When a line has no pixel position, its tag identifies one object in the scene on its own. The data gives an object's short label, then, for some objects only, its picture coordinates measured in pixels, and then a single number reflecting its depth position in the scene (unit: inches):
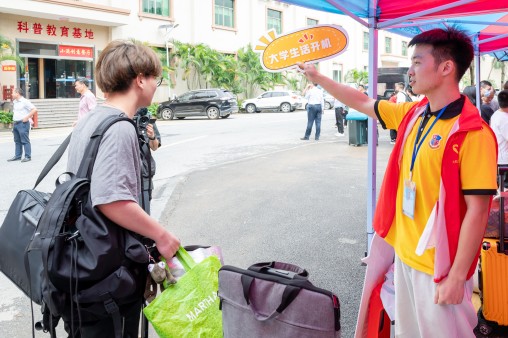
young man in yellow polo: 75.3
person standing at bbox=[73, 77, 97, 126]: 387.9
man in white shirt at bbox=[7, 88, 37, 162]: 435.8
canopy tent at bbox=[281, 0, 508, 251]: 155.4
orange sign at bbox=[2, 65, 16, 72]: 851.7
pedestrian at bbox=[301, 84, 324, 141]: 558.6
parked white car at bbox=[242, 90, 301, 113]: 1182.9
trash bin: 508.1
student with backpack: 74.5
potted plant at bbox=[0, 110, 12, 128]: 762.3
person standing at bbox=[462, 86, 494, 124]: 292.4
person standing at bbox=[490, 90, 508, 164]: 204.8
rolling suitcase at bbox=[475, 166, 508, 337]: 119.6
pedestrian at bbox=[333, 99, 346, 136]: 614.7
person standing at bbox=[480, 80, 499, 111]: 350.6
